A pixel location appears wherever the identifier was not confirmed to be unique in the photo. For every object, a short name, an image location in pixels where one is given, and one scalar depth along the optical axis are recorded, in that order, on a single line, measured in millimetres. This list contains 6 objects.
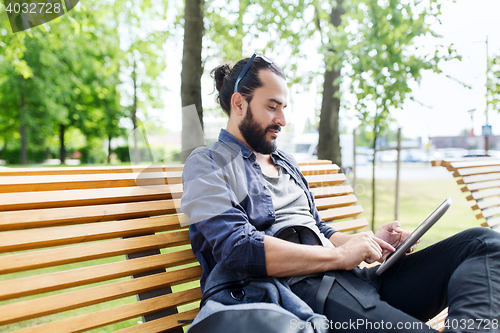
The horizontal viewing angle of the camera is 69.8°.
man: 1449
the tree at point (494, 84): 6322
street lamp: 8252
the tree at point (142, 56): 8062
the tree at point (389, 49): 4680
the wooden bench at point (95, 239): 1602
